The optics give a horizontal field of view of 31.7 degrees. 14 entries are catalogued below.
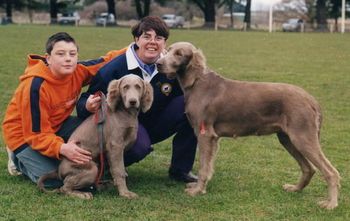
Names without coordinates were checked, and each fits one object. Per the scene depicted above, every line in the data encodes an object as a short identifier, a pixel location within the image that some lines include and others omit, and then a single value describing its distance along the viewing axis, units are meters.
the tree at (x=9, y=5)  67.44
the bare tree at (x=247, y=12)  65.94
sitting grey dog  5.61
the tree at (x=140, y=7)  68.66
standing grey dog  5.48
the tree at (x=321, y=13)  64.19
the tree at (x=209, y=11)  69.50
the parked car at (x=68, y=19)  65.09
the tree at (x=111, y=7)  71.62
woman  6.01
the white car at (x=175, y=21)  65.44
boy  5.73
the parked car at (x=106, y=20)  65.19
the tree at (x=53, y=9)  69.75
